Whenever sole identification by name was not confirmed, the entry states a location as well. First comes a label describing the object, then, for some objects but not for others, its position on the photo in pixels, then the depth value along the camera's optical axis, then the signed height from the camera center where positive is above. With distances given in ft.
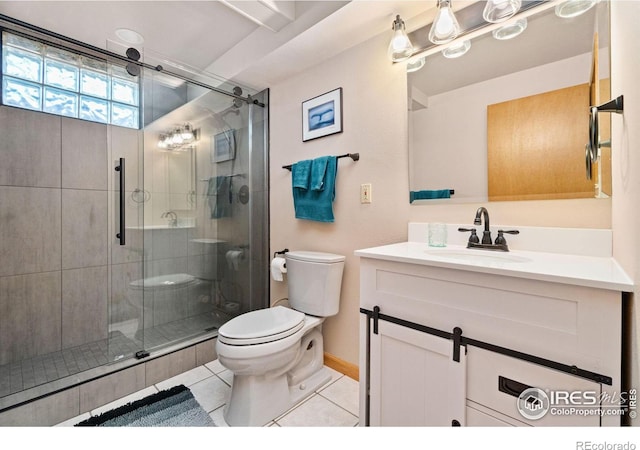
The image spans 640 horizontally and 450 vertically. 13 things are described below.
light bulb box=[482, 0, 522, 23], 3.80 +2.97
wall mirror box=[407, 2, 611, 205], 3.55 +1.61
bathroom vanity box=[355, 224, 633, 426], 2.26 -1.08
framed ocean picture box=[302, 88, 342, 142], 5.77 +2.34
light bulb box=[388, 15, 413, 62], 4.56 +3.00
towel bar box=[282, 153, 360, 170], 5.48 +1.34
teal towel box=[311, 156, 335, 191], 5.78 +1.08
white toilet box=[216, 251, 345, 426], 4.22 -1.94
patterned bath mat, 4.35 -3.13
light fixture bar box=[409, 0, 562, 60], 3.82 +3.02
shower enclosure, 5.73 +0.36
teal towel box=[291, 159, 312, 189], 6.08 +1.09
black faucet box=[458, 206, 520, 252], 3.84 -0.22
